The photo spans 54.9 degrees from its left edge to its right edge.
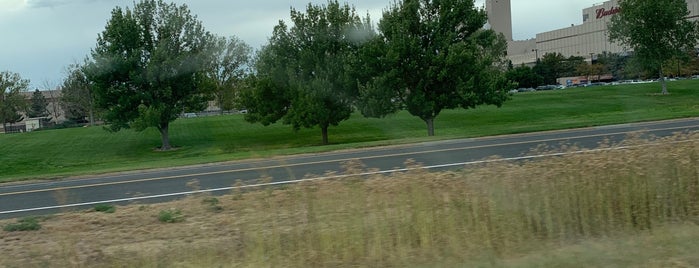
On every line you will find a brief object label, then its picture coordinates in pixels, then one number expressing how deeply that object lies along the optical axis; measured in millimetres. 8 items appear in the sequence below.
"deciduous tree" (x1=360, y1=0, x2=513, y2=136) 26016
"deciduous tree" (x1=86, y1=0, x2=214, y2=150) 33250
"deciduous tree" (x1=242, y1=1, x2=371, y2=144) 29797
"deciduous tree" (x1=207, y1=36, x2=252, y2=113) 70812
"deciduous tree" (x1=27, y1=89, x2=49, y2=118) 103800
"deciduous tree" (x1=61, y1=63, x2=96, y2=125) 66625
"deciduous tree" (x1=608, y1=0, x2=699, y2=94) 45000
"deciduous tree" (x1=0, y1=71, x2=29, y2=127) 69562
